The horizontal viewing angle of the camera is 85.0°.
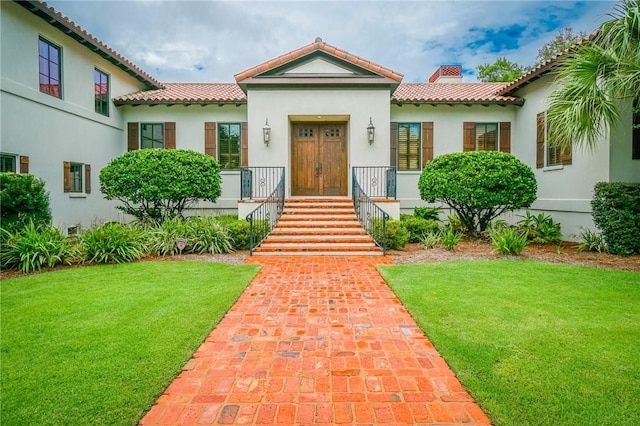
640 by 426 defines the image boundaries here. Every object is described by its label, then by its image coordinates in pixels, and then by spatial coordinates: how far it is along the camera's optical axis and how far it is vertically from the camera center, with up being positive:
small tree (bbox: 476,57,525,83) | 28.19 +10.96
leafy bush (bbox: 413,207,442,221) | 12.63 -0.40
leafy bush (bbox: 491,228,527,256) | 8.34 -1.01
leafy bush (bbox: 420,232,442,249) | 10.06 -1.11
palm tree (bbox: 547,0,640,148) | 6.81 +2.64
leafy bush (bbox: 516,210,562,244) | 10.40 -0.85
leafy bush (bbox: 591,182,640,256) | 8.18 -0.33
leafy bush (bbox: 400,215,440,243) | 11.09 -0.80
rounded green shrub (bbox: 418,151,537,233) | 9.81 +0.60
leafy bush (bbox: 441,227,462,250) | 9.36 -1.05
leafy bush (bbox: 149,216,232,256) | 9.07 -0.96
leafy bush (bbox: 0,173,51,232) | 7.46 +0.02
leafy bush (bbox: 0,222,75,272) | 7.14 -1.02
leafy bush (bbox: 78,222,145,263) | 7.84 -1.01
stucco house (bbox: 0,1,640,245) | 9.66 +2.93
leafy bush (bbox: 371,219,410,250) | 9.52 -0.86
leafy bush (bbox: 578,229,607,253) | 8.98 -1.07
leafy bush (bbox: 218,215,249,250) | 9.59 -0.88
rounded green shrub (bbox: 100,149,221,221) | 10.22 +0.76
